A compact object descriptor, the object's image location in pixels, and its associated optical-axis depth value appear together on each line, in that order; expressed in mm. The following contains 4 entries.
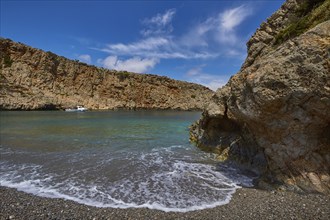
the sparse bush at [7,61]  78625
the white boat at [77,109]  84188
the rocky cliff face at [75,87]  77812
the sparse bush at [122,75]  108762
